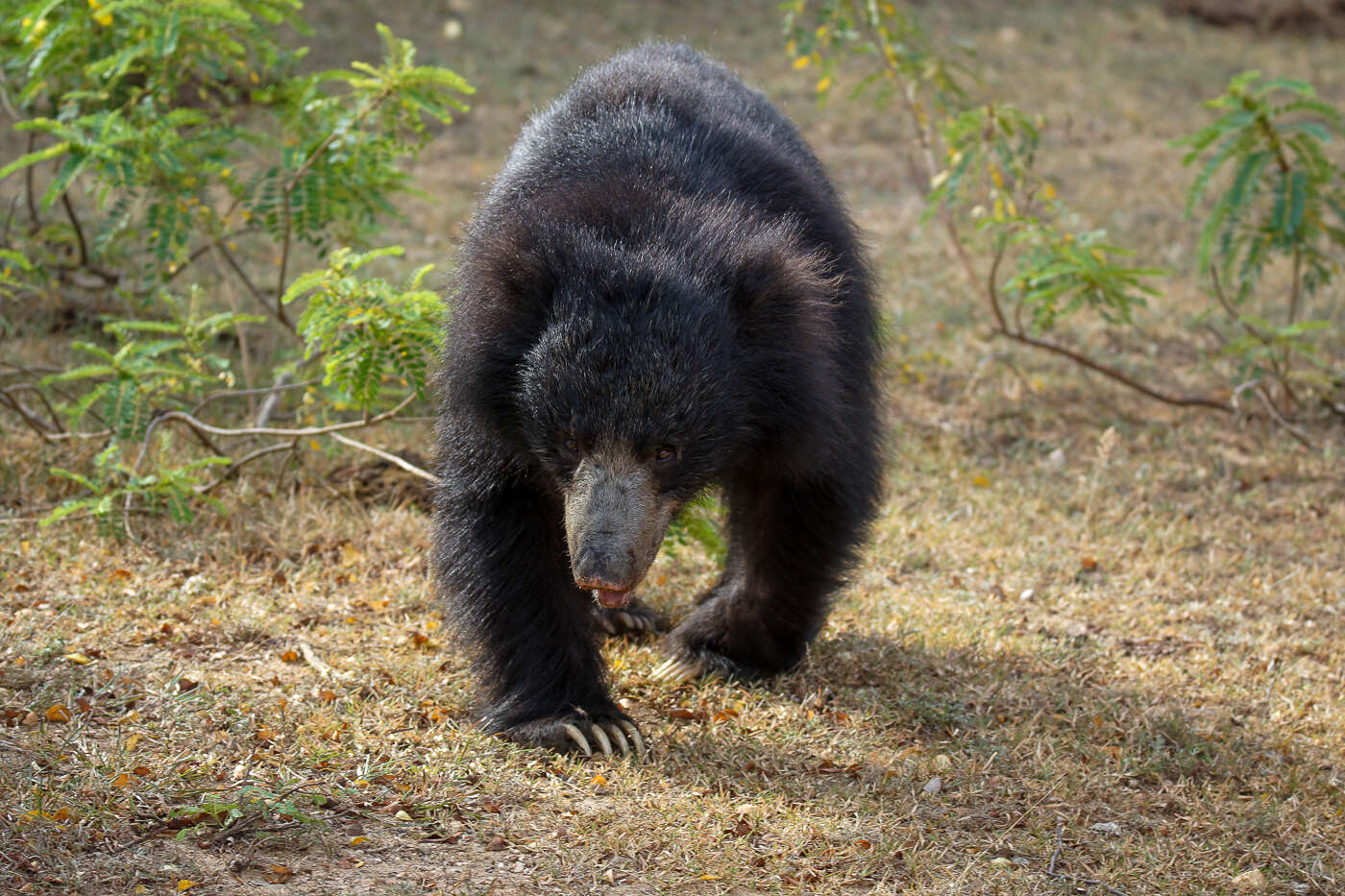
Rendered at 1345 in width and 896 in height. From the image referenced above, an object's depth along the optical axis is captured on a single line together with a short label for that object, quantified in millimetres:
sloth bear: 5684
